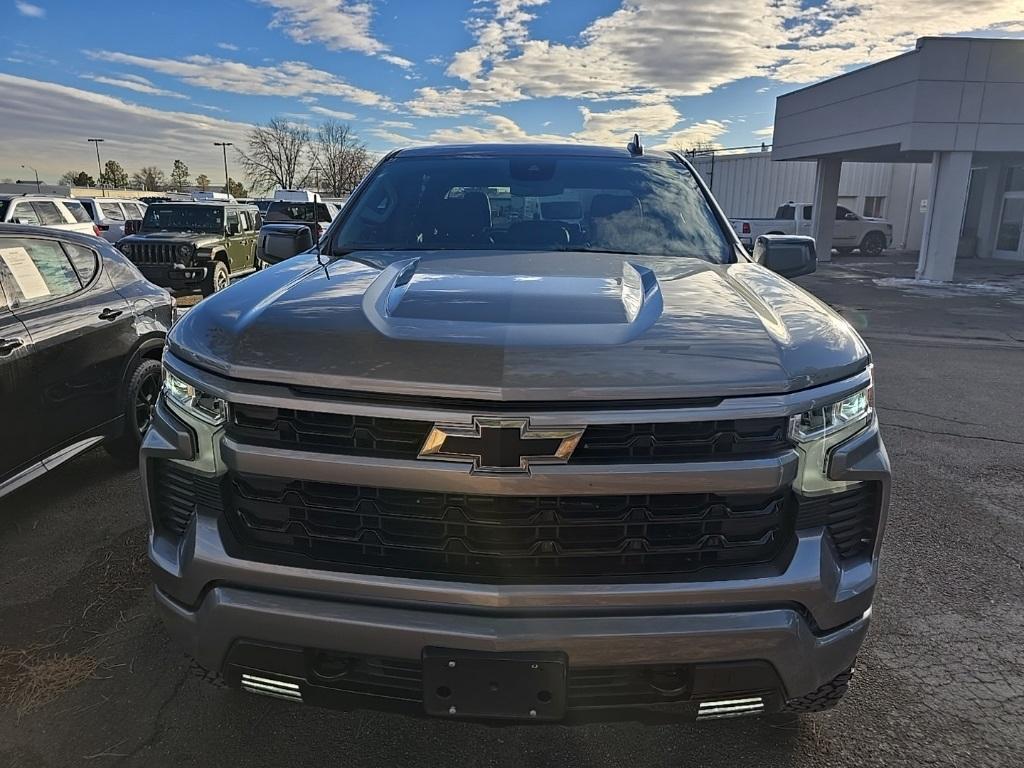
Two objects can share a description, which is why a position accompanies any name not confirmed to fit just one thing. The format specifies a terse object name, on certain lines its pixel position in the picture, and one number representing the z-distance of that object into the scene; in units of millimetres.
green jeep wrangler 12477
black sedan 3625
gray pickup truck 1645
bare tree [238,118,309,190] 72562
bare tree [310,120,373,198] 71625
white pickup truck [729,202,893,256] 27047
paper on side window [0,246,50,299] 3803
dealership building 16406
